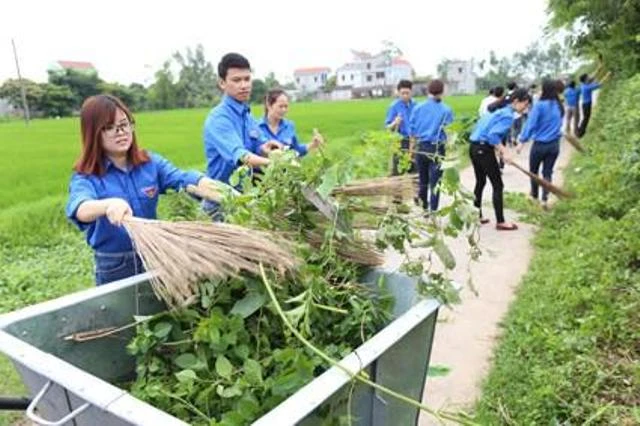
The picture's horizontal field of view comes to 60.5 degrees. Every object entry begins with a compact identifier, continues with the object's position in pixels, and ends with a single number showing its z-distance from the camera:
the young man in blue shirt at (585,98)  12.37
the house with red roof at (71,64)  67.32
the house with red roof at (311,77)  93.06
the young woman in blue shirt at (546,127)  6.00
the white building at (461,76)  78.24
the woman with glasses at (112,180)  2.17
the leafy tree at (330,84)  81.51
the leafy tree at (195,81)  59.00
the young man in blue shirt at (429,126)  5.53
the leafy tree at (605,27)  10.46
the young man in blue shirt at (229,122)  3.11
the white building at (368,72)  80.06
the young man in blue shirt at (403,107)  6.35
